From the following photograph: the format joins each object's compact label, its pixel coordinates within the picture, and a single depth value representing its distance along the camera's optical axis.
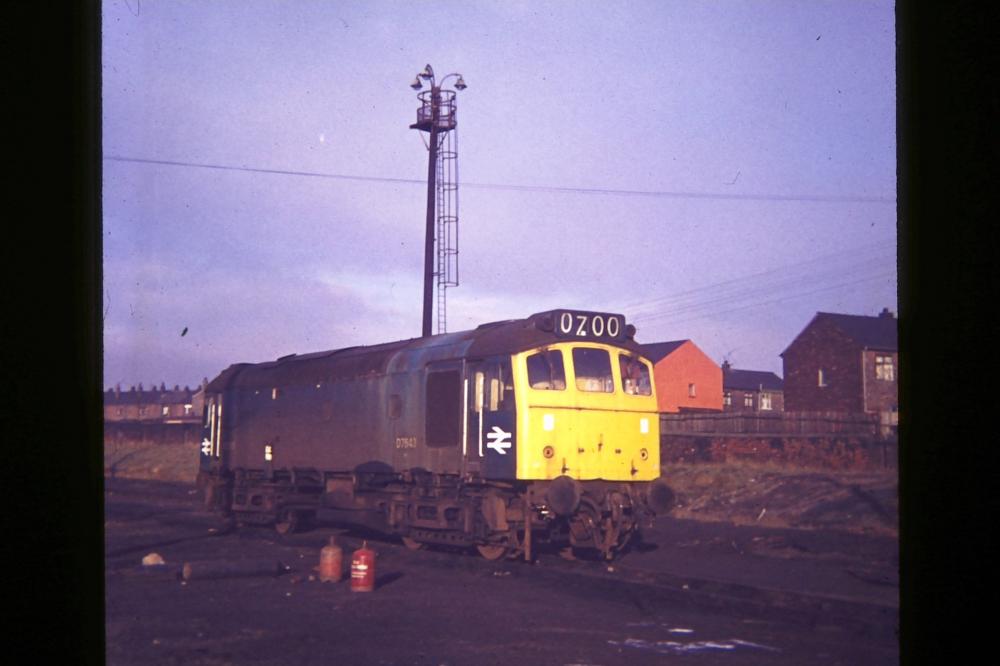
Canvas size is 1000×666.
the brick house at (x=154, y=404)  110.06
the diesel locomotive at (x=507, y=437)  14.31
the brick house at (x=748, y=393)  71.50
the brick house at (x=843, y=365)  50.25
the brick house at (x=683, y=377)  64.44
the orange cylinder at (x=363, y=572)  11.92
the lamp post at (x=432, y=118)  30.03
